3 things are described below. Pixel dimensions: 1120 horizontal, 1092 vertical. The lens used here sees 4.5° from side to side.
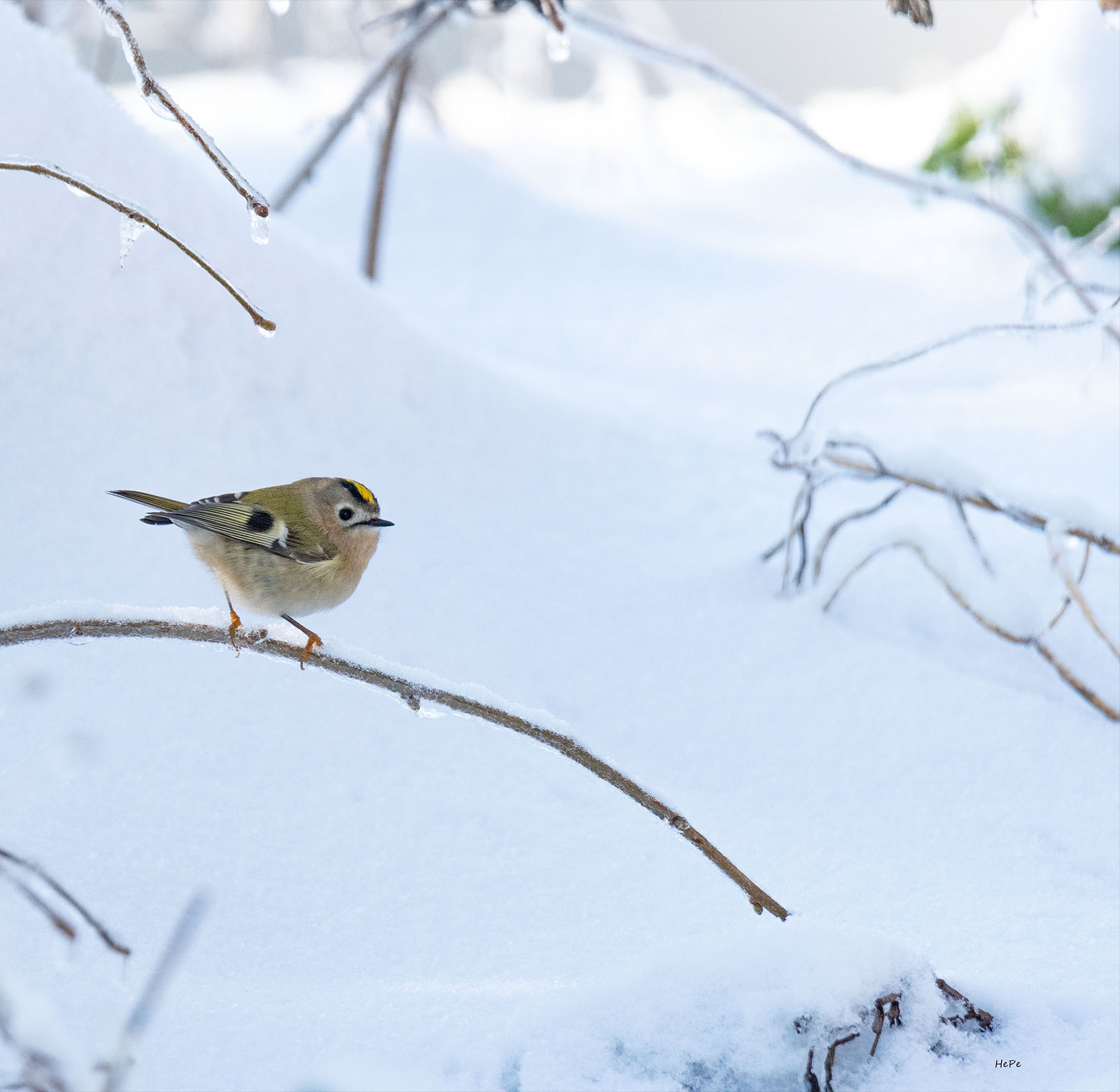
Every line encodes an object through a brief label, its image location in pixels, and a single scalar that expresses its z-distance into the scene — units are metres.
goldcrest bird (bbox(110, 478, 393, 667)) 4.31
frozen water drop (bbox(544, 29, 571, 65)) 4.31
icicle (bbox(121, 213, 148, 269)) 4.20
